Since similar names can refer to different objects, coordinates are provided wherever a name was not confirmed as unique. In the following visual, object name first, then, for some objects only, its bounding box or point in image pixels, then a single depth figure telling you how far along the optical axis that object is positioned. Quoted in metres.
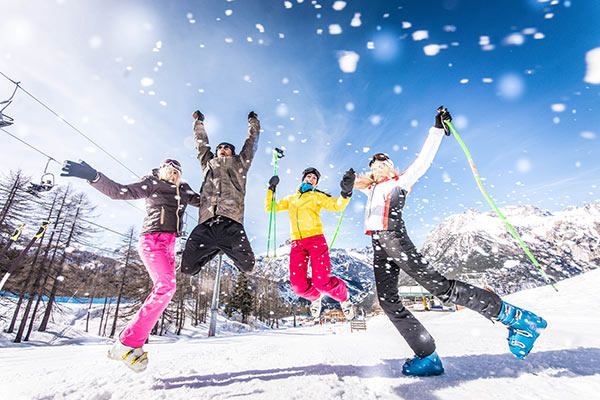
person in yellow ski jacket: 3.98
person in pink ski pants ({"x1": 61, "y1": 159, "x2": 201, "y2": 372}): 2.70
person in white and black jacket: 2.54
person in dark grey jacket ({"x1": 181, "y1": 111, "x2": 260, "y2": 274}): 3.46
